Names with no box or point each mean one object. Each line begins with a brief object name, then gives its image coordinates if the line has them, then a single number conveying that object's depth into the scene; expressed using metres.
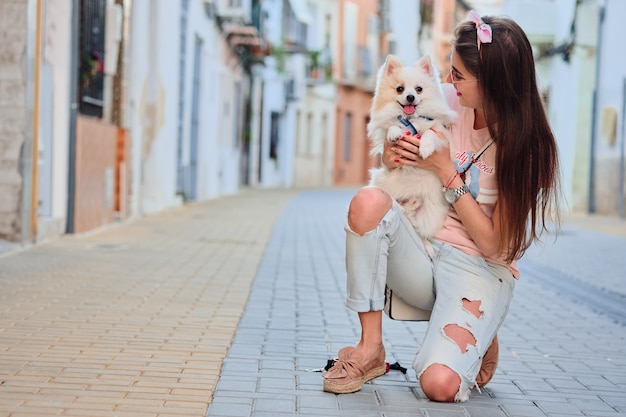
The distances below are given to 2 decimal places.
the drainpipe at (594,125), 21.95
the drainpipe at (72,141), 10.94
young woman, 4.04
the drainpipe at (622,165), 19.27
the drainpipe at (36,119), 9.50
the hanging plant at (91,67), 11.75
